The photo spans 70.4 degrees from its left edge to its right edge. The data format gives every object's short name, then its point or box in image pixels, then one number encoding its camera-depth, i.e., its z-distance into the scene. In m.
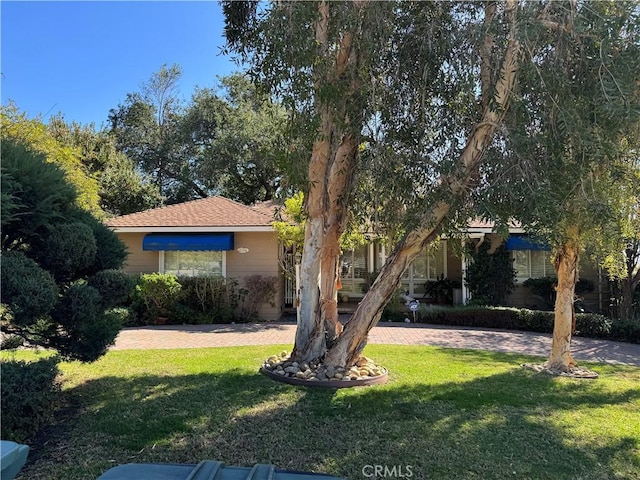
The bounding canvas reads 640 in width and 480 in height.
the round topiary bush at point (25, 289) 4.76
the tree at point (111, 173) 28.12
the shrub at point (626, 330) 13.29
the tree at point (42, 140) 12.87
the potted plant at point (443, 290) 19.30
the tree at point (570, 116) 5.55
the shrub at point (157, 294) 15.24
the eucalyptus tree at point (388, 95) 6.47
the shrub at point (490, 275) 17.62
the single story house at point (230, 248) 16.61
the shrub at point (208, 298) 16.09
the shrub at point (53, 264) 4.93
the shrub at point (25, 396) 4.75
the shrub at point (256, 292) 16.48
